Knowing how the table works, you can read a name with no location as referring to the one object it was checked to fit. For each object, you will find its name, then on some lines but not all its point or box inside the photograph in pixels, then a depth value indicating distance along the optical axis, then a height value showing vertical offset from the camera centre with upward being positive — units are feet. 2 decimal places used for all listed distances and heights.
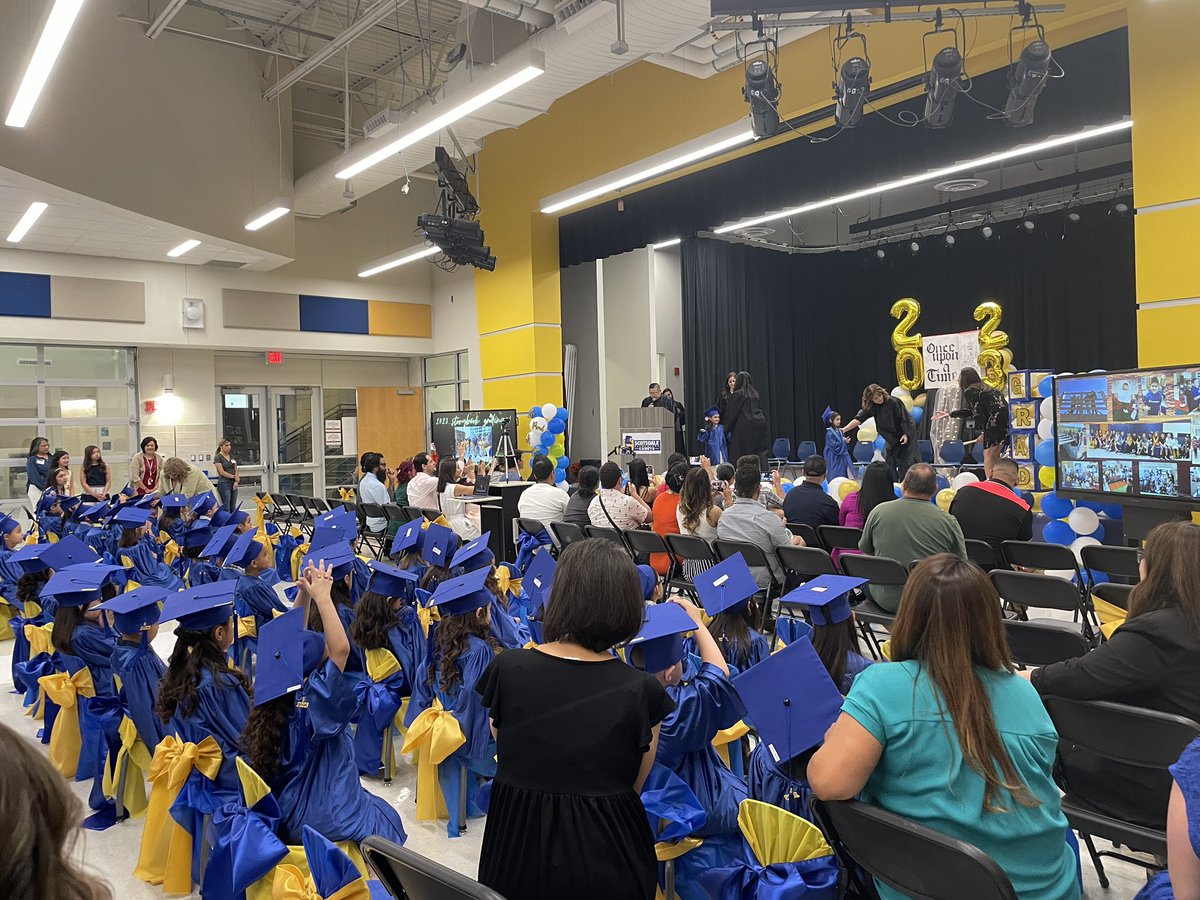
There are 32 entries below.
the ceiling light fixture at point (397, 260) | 39.65 +8.77
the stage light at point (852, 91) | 19.97 +8.07
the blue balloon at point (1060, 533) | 20.84 -2.94
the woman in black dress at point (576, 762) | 5.34 -2.16
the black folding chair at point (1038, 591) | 11.63 -2.48
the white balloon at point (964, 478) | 23.79 -1.74
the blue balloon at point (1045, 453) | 21.74 -0.96
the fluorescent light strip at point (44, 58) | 16.31 +8.45
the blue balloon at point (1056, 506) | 21.20 -2.29
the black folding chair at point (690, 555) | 17.12 -2.67
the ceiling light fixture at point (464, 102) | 20.77 +9.18
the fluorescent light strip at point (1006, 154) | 28.97 +10.13
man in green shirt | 14.17 -1.87
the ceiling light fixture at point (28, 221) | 28.81 +8.36
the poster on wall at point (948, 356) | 41.88 +3.25
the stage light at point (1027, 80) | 18.88 +7.80
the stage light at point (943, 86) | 19.47 +7.89
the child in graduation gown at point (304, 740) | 7.52 -2.77
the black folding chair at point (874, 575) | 13.74 -2.58
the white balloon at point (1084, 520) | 20.40 -2.57
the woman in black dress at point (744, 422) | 38.40 +0.15
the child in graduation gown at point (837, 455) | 31.96 -1.24
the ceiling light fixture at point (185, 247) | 35.17 +8.47
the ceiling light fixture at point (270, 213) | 32.34 +8.94
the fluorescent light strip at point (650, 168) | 25.85 +8.89
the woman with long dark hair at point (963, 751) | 5.02 -2.00
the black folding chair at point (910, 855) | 4.48 -2.49
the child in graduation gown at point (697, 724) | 6.64 -2.37
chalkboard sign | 38.09 +0.13
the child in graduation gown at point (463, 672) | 9.97 -2.87
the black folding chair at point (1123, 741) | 6.48 -2.65
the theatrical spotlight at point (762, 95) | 20.36 +8.20
